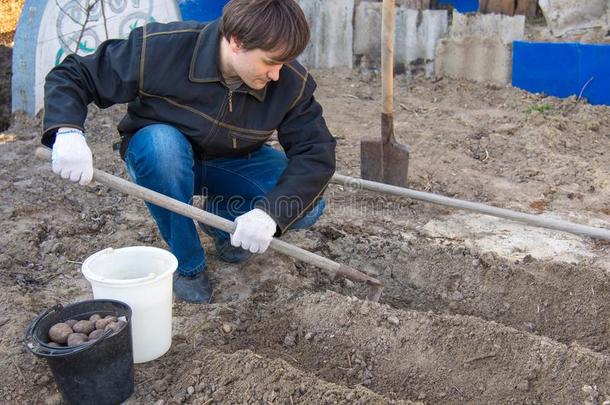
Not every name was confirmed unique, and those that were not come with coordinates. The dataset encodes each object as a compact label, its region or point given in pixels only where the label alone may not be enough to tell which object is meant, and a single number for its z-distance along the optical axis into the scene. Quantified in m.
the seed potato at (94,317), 2.31
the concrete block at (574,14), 5.50
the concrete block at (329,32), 6.31
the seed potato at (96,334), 2.22
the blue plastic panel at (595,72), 5.28
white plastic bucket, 2.41
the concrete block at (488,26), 5.67
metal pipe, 3.30
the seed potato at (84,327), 2.26
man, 2.58
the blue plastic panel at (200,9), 6.45
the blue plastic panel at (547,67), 5.45
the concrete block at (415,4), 6.11
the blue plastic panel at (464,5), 6.14
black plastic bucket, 2.15
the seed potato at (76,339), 2.19
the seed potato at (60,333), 2.22
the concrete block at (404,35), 6.04
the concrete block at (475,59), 5.79
